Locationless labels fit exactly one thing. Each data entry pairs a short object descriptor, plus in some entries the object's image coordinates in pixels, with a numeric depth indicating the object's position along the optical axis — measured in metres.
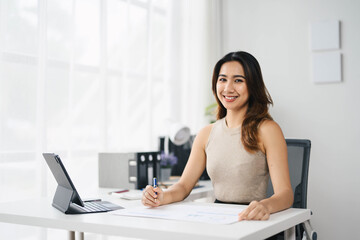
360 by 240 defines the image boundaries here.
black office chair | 2.00
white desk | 1.18
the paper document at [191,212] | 1.36
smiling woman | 1.77
